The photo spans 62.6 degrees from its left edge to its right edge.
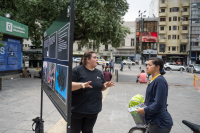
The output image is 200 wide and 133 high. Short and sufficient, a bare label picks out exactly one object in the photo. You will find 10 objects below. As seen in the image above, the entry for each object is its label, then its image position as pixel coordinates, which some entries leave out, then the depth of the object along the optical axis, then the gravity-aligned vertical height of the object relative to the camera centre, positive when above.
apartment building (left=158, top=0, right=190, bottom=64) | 49.16 +10.38
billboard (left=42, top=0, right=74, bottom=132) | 1.58 +0.02
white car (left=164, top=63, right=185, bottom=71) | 28.48 -0.64
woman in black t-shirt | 2.37 -0.48
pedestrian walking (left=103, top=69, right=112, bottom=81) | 10.82 -0.82
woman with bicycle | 2.12 -0.55
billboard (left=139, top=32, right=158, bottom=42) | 51.81 +8.59
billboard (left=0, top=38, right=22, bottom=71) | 11.89 +0.54
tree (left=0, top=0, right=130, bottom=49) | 12.77 +4.03
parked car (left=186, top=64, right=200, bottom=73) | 24.78 -0.70
